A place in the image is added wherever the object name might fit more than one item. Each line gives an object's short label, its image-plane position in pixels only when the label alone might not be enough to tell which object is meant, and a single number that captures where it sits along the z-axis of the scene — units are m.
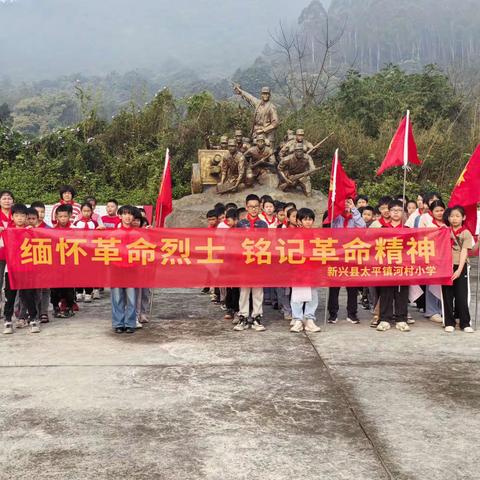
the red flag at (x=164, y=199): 7.41
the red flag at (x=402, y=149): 7.68
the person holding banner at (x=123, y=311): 6.33
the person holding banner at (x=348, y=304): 6.84
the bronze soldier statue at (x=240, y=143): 12.88
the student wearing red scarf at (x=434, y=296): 6.92
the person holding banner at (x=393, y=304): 6.53
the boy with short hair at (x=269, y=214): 7.23
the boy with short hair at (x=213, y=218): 7.57
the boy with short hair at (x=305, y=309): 6.38
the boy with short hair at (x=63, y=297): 7.10
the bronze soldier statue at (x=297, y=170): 12.90
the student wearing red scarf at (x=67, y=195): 8.19
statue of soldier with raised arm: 13.35
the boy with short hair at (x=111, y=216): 8.40
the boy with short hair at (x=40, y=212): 7.02
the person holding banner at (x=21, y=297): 6.42
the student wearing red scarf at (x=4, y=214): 6.70
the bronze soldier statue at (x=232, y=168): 12.69
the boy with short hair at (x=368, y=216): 8.03
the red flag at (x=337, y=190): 6.92
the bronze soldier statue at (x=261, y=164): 13.02
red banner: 6.52
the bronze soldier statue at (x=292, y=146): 12.84
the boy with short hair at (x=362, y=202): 8.49
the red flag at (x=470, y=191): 6.55
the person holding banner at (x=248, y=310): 6.46
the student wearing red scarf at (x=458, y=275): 6.41
